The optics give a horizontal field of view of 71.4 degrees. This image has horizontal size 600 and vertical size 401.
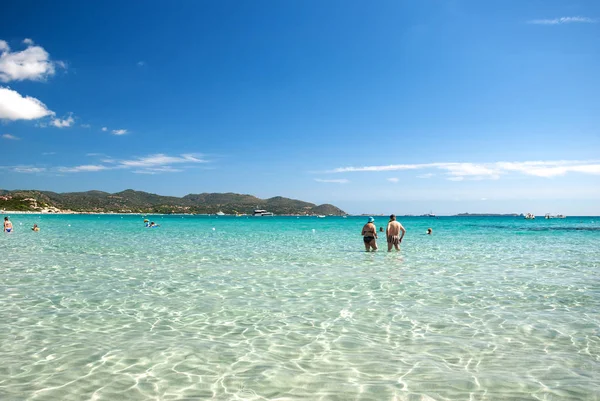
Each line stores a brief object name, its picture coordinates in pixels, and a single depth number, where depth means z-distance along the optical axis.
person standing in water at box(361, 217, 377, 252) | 25.48
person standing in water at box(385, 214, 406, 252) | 25.64
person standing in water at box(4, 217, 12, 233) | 45.16
